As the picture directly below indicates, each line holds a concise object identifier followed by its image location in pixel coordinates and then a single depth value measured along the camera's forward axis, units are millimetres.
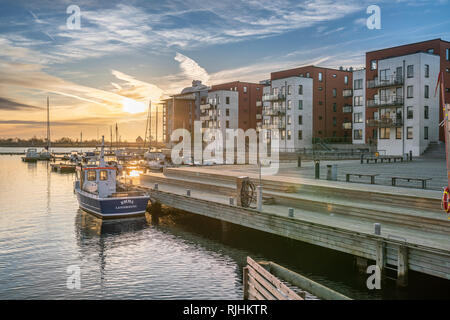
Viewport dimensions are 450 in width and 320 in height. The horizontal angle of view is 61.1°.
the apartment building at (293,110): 73250
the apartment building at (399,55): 53531
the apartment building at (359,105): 68562
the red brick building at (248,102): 97812
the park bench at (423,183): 20697
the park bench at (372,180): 22741
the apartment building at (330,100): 75375
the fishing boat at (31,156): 110975
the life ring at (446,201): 11305
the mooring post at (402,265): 12776
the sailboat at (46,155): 113981
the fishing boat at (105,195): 26734
